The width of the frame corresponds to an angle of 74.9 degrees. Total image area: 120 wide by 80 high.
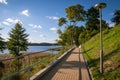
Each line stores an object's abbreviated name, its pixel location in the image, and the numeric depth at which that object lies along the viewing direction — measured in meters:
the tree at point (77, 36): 30.46
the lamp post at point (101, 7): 4.13
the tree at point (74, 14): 21.99
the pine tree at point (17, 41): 19.46
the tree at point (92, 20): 26.34
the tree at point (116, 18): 27.10
